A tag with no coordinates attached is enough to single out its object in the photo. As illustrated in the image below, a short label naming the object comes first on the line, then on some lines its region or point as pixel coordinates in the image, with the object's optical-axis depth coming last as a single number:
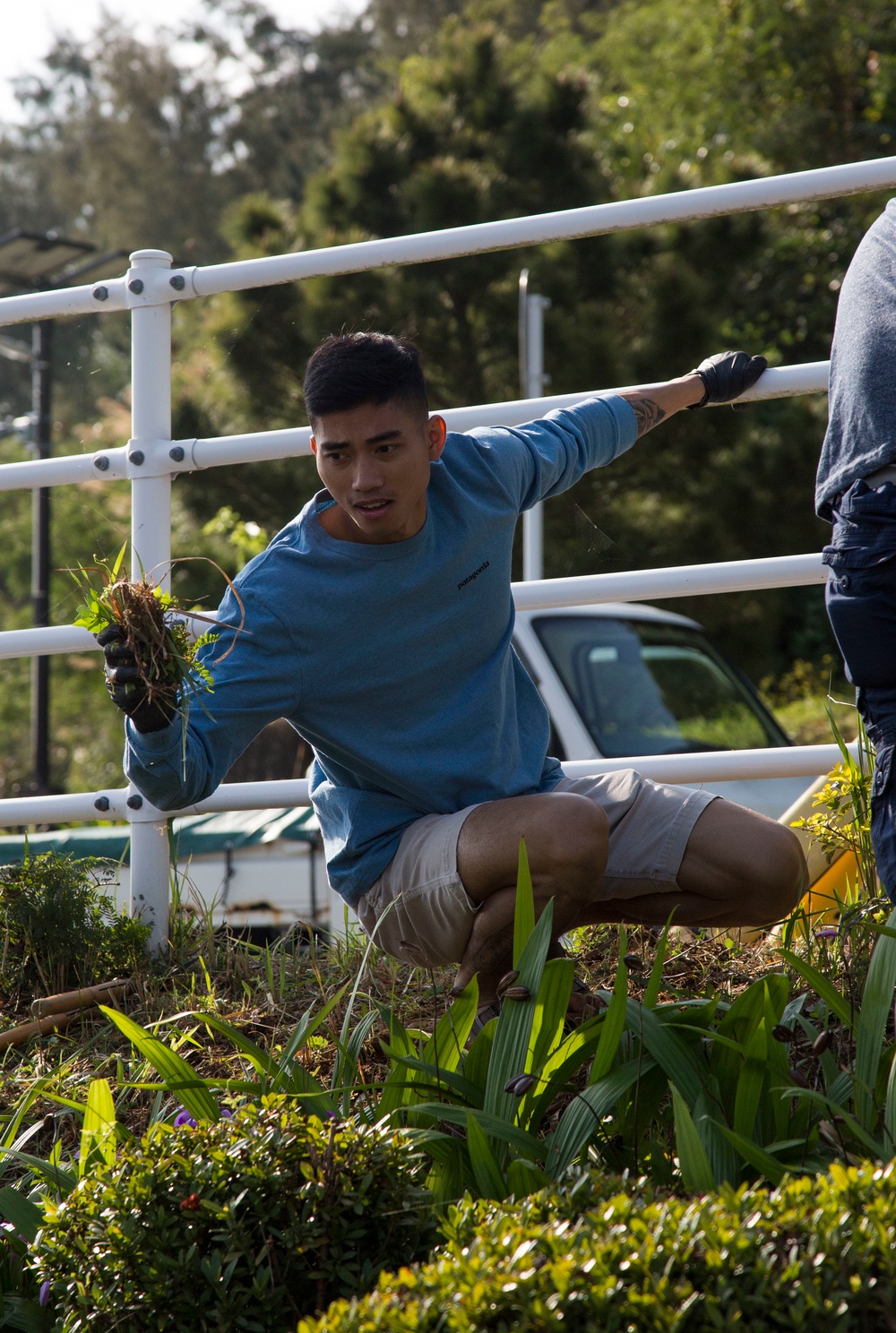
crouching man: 4.46
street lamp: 16.09
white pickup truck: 10.60
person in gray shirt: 3.78
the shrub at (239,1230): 3.01
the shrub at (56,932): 5.38
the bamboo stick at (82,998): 5.15
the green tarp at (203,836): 9.43
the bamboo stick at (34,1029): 4.93
